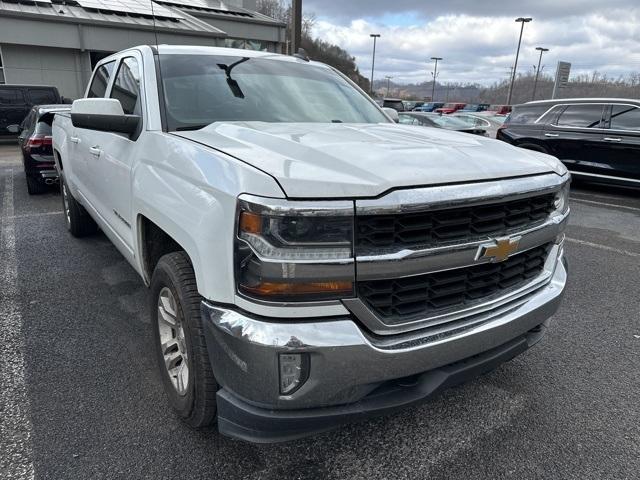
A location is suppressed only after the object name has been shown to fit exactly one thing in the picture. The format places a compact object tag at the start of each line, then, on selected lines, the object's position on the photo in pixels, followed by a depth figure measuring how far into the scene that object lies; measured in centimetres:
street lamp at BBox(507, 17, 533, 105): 4031
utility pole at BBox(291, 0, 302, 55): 1163
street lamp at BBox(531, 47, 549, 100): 5110
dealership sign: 2322
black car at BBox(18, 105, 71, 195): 749
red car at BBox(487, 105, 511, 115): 3564
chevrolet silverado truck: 161
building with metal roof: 1703
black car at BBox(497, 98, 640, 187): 837
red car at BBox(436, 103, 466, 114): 4409
